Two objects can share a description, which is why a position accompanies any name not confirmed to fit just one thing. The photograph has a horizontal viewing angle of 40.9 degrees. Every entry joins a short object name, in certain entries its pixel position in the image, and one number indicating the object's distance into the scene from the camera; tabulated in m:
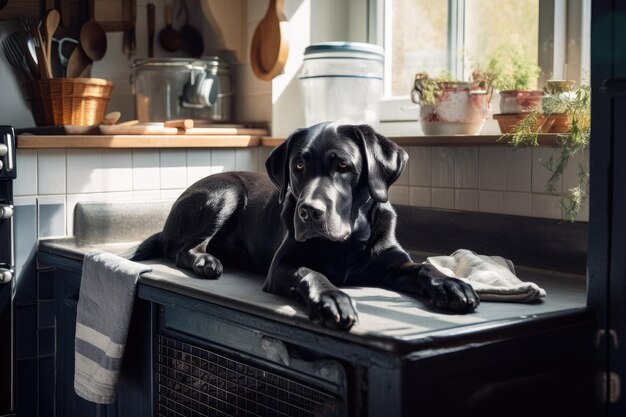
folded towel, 1.54
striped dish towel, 1.93
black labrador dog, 1.58
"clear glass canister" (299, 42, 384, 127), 2.44
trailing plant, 1.80
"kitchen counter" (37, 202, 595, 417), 1.27
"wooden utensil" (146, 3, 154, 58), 2.77
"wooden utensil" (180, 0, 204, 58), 2.87
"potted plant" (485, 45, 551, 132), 2.01
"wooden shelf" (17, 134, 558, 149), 2.03
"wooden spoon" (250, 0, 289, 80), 2.61
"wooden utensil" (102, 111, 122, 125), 2.50
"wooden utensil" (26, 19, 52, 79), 2.45
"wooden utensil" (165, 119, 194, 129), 2.56
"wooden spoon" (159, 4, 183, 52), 2.81
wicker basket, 2.43
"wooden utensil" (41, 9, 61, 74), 2.48
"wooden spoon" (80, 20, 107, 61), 2.64
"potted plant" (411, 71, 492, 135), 2.19
